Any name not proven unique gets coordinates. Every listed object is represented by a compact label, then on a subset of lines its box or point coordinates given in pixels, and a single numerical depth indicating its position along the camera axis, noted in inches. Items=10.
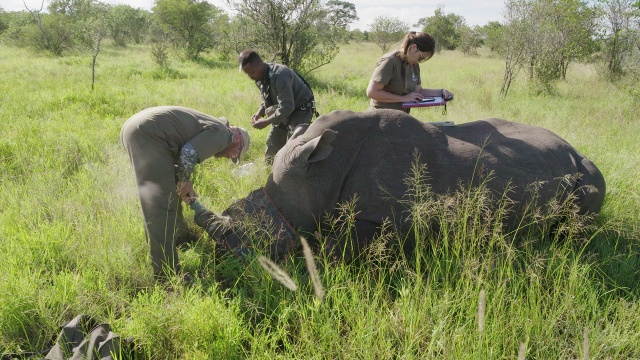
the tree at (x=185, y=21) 784.9
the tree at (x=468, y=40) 1120.2
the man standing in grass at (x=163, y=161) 119.3
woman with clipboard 163.8
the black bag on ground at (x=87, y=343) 86.0
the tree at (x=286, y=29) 442.3
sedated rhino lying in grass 119.2
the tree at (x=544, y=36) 433.7
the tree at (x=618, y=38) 489.9
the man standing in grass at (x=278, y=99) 184.9
